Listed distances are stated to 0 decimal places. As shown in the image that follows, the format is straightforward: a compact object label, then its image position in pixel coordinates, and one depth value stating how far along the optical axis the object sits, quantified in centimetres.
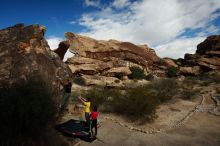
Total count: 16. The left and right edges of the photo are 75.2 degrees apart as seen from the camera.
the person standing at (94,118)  697
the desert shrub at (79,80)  1985
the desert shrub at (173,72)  3021
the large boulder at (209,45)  3251
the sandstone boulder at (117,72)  2490
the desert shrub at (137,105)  937
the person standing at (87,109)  736
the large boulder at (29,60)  665
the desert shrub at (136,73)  2579
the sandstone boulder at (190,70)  2946
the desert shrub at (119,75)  2501
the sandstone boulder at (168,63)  3412
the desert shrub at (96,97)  1129
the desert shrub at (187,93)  1357
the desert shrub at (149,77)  2674
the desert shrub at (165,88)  1281
